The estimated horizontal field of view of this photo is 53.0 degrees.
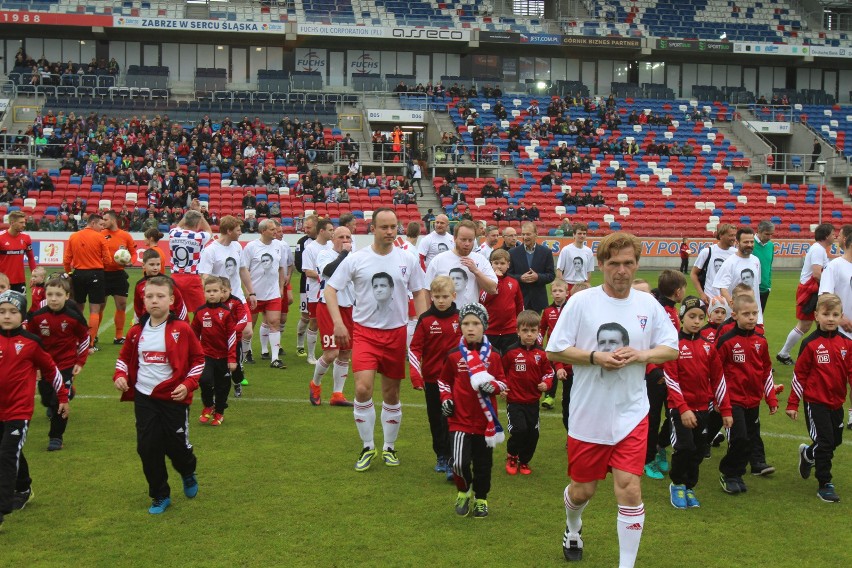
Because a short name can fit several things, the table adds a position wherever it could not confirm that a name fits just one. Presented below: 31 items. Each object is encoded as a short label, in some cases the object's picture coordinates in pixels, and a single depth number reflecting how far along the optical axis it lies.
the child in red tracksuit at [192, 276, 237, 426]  8.96
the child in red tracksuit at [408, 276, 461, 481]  7.12
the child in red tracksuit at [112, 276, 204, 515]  6.27
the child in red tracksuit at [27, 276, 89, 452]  7.97
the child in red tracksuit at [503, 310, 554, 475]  7.22
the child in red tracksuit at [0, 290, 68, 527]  6.03
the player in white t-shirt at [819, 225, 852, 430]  8.69
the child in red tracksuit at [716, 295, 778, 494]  6.87
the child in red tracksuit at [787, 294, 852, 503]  6.75
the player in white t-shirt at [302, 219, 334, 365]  12.01
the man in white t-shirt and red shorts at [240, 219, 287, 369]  12.27
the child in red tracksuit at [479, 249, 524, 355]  9.02
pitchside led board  27.15
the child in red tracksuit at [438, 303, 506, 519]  6.23
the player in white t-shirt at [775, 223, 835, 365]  11.19
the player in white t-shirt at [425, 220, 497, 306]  8.23
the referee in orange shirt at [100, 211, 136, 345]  13.80
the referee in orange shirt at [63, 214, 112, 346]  13.31
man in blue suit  10.92
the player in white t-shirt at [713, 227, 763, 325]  10.16
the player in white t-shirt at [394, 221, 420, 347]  12.04
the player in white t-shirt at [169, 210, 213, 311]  11.31
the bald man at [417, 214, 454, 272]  11.73
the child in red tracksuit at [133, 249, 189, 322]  8.38
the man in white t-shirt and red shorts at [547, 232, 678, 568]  4.89
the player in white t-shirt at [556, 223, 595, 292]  12.71
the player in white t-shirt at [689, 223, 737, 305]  10.75
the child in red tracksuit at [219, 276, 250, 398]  9.02
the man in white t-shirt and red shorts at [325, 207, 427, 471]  7.36
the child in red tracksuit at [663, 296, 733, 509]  6.48
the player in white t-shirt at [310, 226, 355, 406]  9.86
